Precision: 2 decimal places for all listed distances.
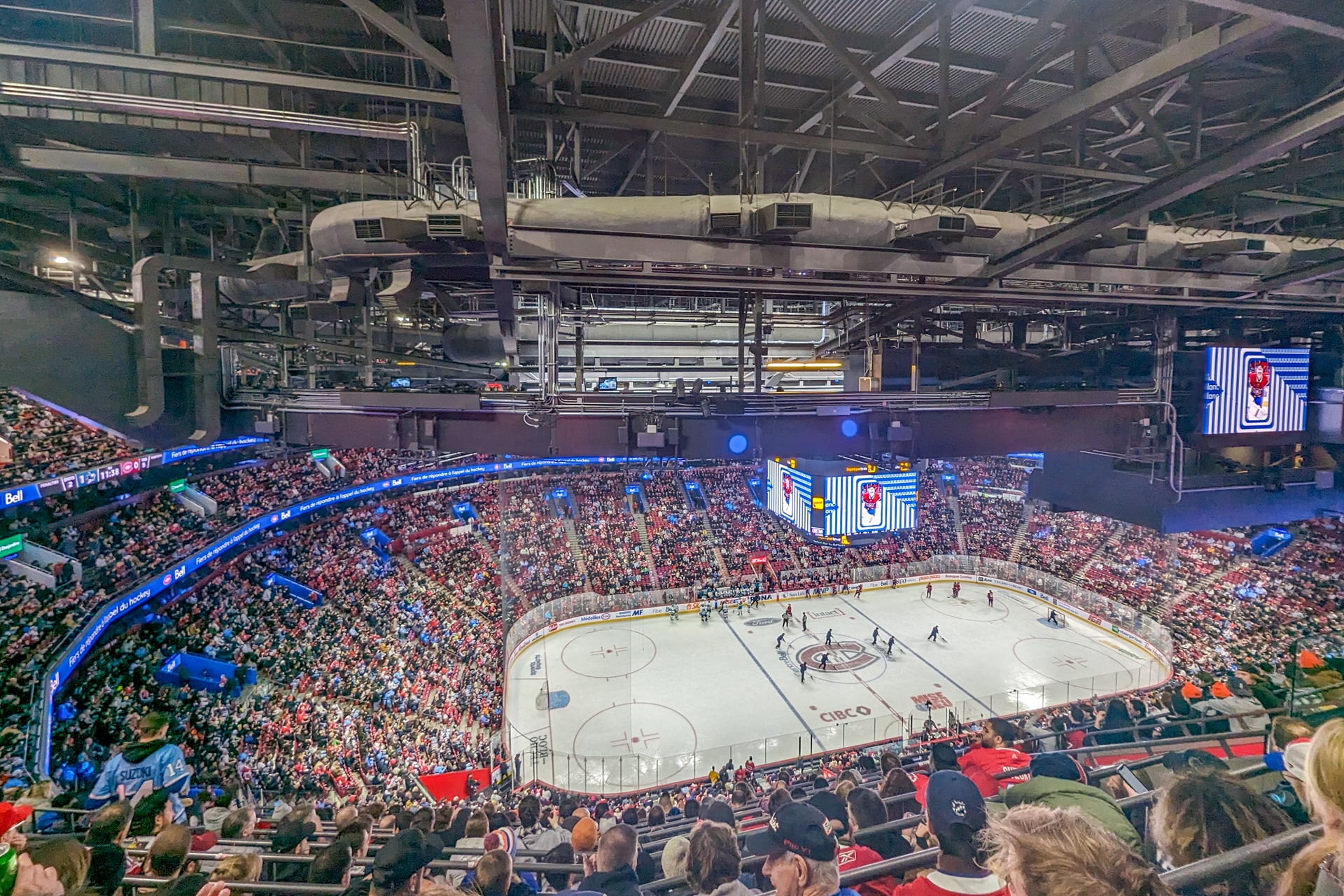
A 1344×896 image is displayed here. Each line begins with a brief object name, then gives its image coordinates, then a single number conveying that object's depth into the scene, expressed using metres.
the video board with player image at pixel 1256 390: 8.93
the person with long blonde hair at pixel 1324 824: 1.60
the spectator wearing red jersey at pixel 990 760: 4.01
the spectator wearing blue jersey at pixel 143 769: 6.17
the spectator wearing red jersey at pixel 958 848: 2.33
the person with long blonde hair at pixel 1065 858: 1.60
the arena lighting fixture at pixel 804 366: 10.48
